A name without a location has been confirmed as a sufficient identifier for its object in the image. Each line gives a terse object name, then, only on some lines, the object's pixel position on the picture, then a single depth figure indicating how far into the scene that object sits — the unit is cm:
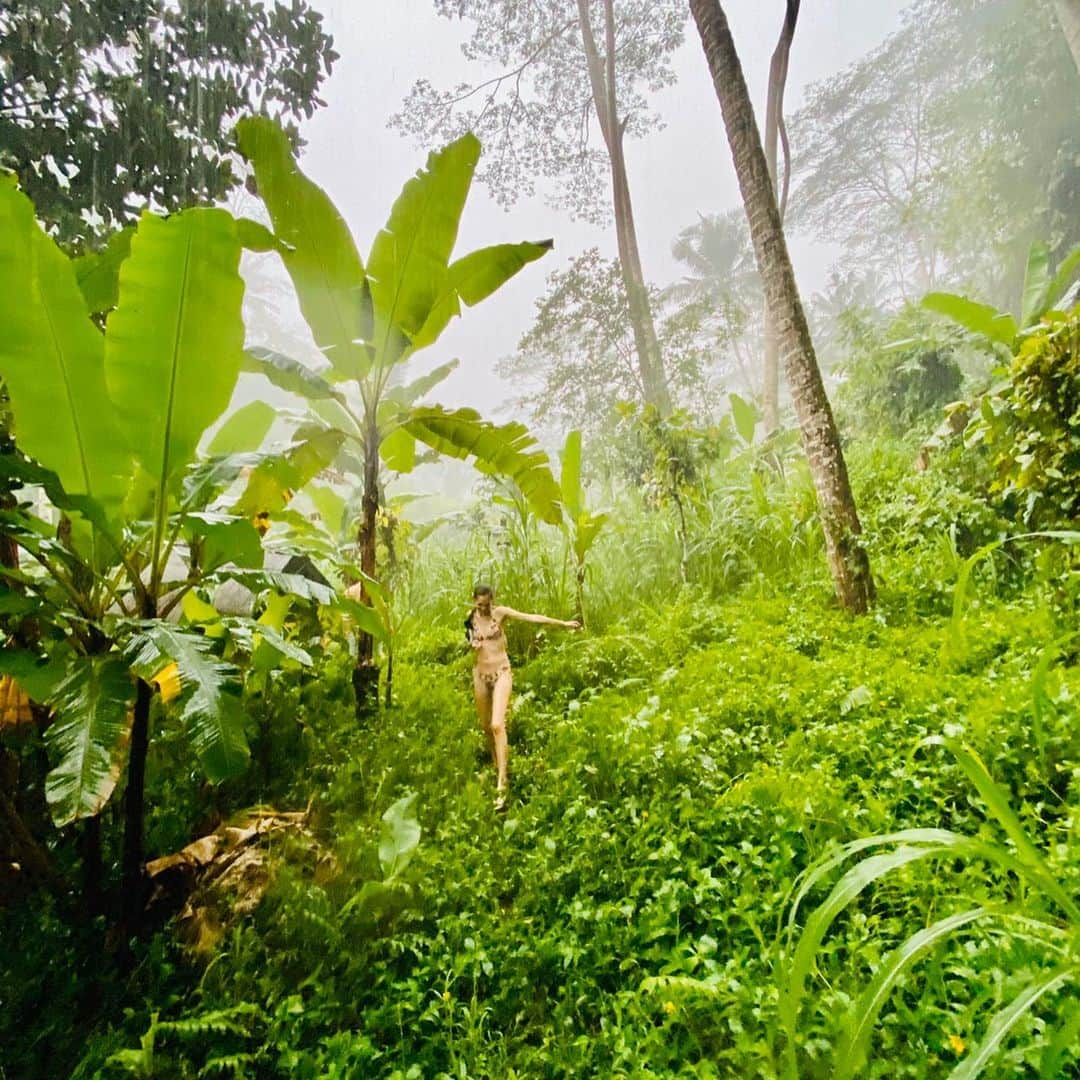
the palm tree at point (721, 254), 2364
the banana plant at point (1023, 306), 350
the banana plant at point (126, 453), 133
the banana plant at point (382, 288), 250
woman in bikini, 267
